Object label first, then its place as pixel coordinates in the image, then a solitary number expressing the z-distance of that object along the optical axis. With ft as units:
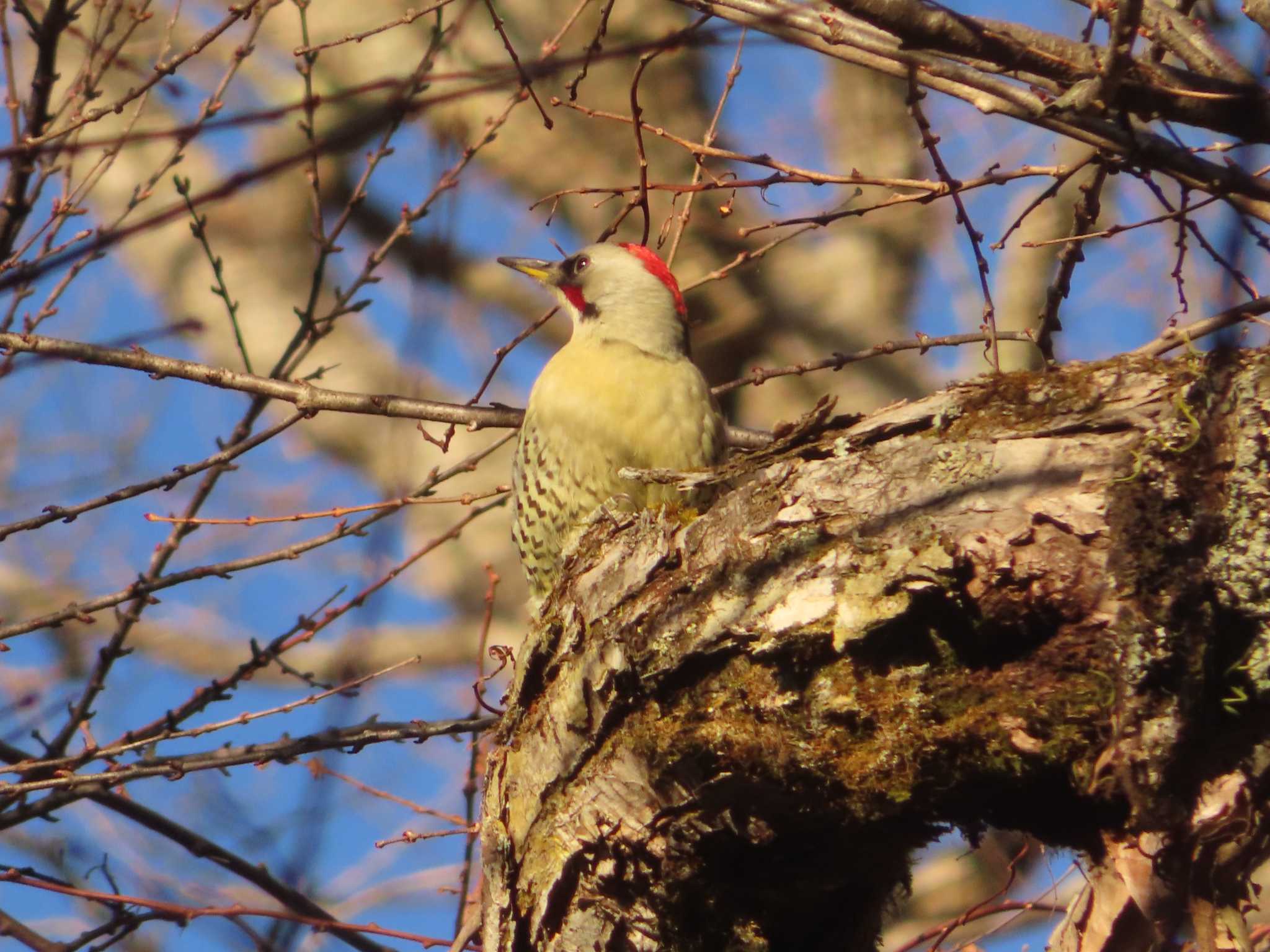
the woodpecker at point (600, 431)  26.03
